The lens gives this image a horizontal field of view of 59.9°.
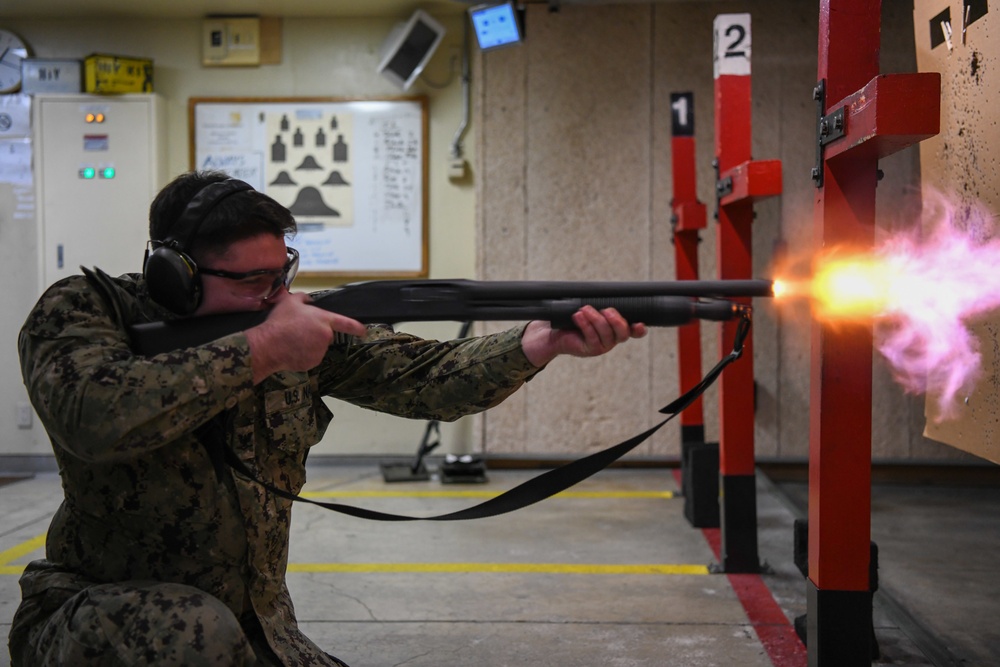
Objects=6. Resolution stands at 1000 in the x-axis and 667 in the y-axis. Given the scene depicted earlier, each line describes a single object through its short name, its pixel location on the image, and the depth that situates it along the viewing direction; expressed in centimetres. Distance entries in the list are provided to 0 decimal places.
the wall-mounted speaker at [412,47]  612
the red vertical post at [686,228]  517
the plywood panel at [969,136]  265
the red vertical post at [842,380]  217
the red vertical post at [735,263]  382
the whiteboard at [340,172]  637
